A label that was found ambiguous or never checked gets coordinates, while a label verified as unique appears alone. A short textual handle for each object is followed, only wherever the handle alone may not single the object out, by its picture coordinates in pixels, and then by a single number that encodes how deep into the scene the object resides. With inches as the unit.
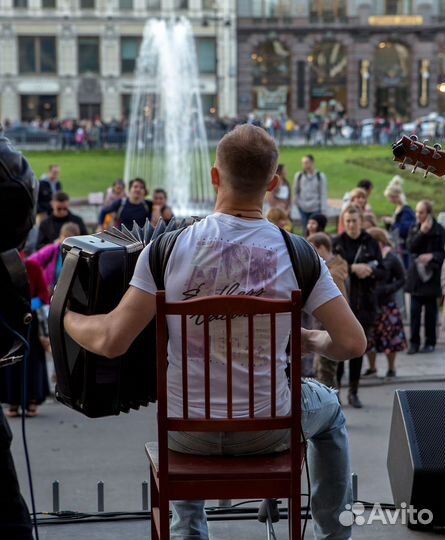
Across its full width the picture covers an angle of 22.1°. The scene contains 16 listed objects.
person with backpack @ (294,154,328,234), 699.4
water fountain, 1243.8
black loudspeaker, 212.2
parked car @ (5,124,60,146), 1962.4
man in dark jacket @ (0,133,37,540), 147.1
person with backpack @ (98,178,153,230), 571.2
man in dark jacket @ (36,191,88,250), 527.8
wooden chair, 151.1
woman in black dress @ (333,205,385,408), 393.3
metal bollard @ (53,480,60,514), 237.1
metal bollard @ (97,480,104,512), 237.6
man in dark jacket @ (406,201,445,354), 489.7
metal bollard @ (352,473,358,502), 235.3
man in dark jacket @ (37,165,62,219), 667.4
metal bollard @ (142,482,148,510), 235.9
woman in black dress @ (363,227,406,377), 425.7
